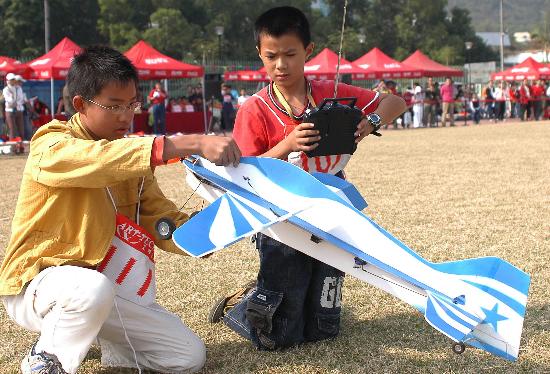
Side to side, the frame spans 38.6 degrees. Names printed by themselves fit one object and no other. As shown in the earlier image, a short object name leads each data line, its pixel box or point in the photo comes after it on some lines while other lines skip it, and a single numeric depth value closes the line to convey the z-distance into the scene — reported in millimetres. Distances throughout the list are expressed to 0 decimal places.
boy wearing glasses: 2865
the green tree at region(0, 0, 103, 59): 46656
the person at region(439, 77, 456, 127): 24750
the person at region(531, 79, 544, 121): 28344
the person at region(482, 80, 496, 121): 29922
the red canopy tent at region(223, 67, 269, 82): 28988
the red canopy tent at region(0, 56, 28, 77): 19141
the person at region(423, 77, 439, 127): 26031
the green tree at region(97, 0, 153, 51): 47812
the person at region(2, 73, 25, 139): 16344
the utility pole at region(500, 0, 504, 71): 44103
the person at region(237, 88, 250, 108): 23856
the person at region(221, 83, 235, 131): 25703
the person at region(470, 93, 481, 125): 28005
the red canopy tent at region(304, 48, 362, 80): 25461
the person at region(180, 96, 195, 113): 24262
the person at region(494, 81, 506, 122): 29031
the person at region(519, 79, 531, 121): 28125
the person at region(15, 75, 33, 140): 18328
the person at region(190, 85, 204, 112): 24984
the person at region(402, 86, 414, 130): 26094
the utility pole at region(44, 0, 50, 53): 26359
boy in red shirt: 3561
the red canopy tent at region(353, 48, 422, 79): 27109
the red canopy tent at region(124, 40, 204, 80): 21031
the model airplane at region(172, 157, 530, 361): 2750
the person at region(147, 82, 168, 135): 21688
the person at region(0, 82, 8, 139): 19409
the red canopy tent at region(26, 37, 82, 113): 18141
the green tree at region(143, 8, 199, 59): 47031
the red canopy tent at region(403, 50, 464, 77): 29000
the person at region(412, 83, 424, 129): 25703
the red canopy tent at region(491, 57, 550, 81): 30606
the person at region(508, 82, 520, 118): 29025
